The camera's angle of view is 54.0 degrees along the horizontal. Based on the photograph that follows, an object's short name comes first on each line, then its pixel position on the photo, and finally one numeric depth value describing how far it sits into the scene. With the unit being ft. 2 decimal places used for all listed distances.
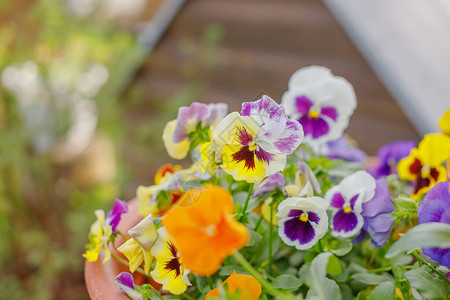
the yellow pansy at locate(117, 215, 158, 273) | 1.10
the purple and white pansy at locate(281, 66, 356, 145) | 1.46
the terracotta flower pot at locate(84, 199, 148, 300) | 1.24
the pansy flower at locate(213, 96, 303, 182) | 1.04
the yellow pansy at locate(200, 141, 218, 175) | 1.08
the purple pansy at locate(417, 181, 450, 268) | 0.98
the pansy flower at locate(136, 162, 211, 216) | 1.28
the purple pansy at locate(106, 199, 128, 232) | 1.29
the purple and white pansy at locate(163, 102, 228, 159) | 1.31
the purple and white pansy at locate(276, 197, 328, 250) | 1.10
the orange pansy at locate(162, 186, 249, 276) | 0.78
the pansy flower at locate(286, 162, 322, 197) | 1.18
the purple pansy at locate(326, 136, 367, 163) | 1.90
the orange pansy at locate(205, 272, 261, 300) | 1.02
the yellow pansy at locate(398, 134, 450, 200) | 1.33
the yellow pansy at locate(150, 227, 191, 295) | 1.12
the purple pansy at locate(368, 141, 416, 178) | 1.85
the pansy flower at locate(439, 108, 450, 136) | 1.31
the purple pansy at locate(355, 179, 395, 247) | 1.21
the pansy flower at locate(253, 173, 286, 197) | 1.18
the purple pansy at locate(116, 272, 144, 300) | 1.15
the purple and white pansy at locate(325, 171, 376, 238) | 1.23
